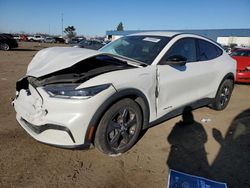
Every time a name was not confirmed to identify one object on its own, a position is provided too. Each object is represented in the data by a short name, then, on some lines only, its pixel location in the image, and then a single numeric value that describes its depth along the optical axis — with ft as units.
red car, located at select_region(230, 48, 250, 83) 21.46
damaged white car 6.95
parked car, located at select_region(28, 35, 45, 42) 137.31
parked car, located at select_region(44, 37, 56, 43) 134.59
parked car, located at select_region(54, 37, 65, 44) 135.97
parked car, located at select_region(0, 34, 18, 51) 51.52
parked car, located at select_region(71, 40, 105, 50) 51.52
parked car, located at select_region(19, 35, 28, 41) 135.50
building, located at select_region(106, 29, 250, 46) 129.52
